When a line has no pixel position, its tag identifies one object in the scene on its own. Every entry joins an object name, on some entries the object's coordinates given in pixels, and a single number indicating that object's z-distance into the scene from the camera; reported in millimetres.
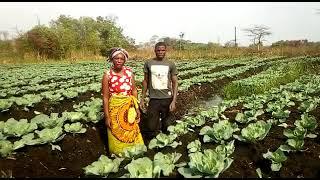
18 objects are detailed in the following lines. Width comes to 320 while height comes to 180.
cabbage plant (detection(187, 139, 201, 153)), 2627
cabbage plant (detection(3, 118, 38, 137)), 3120
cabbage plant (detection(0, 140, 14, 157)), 2655
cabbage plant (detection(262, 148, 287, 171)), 2267
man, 3589
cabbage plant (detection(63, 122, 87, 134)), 3430
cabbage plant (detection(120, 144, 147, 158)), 2600
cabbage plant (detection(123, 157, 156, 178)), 2087
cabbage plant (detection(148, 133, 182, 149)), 2786
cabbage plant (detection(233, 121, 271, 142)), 2768
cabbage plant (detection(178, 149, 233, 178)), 2078
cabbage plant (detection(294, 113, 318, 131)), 2919
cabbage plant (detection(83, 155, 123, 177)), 2268
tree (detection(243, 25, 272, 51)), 46167
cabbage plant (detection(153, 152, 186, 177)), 2097
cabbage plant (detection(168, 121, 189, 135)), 3221
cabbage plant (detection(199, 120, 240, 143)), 2846
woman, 3186
